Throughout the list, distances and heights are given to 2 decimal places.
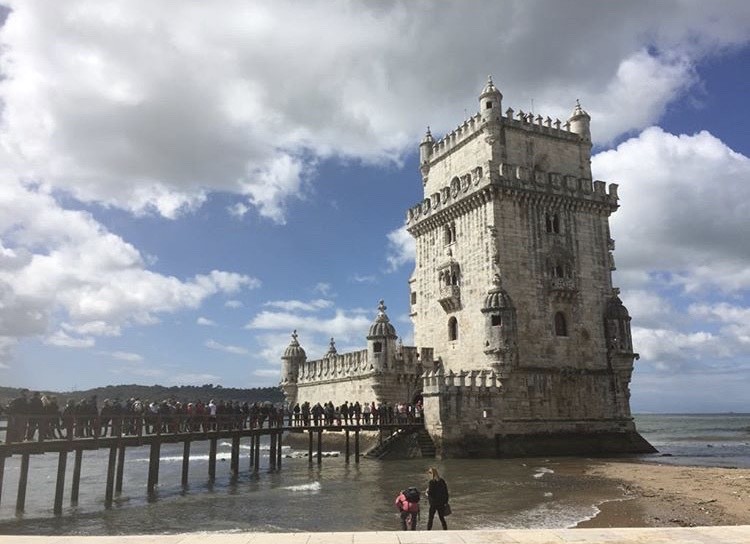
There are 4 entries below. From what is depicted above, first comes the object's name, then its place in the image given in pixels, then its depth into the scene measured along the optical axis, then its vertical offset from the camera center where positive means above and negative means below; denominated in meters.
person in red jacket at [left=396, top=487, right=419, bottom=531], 12.41 -1.96
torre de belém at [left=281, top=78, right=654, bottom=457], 33.22 +5.47
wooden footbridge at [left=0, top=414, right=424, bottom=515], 19.19 -1.10
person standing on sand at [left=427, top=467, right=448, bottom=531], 12.70 -1.83
